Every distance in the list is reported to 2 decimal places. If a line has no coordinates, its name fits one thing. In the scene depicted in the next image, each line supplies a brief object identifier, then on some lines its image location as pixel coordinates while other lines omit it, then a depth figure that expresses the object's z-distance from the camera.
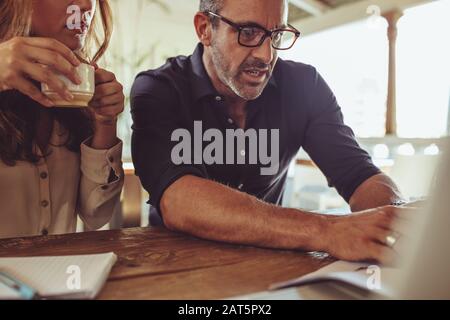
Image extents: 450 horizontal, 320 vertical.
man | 0.80
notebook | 0.54
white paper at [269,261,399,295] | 0.56
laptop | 0.38
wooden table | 0.59
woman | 1.03
